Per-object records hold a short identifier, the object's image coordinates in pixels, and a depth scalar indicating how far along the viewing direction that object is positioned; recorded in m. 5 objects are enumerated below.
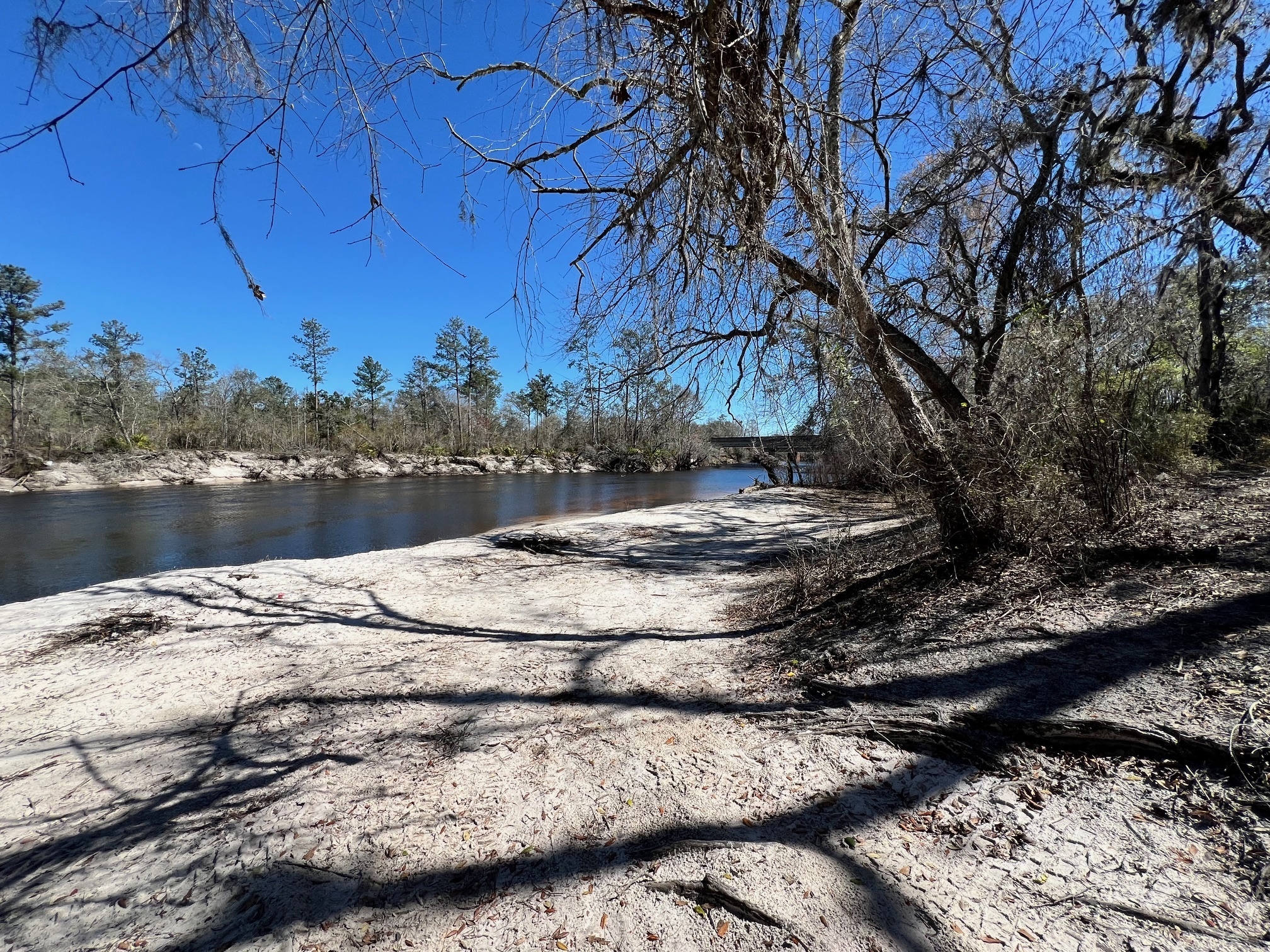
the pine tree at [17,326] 29.17
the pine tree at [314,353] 45.56
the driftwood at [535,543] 7.87
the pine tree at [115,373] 32.56
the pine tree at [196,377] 41.91
